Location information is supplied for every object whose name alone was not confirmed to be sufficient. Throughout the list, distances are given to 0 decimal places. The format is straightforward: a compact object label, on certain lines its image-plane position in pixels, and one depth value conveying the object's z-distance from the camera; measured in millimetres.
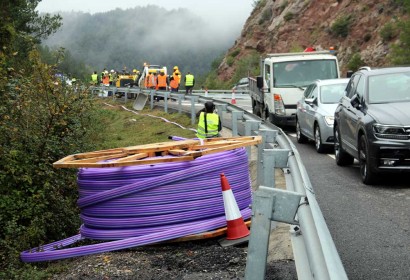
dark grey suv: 9555
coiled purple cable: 7363
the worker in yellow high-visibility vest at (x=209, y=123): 12281
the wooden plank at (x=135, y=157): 7869
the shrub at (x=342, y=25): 57656
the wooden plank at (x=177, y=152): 7886
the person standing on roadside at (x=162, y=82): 34812
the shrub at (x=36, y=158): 8250
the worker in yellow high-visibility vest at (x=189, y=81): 35938
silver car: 14375
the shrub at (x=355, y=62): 49375
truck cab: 19484
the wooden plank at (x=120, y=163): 7322
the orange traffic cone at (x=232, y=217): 7324
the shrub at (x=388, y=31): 49750
